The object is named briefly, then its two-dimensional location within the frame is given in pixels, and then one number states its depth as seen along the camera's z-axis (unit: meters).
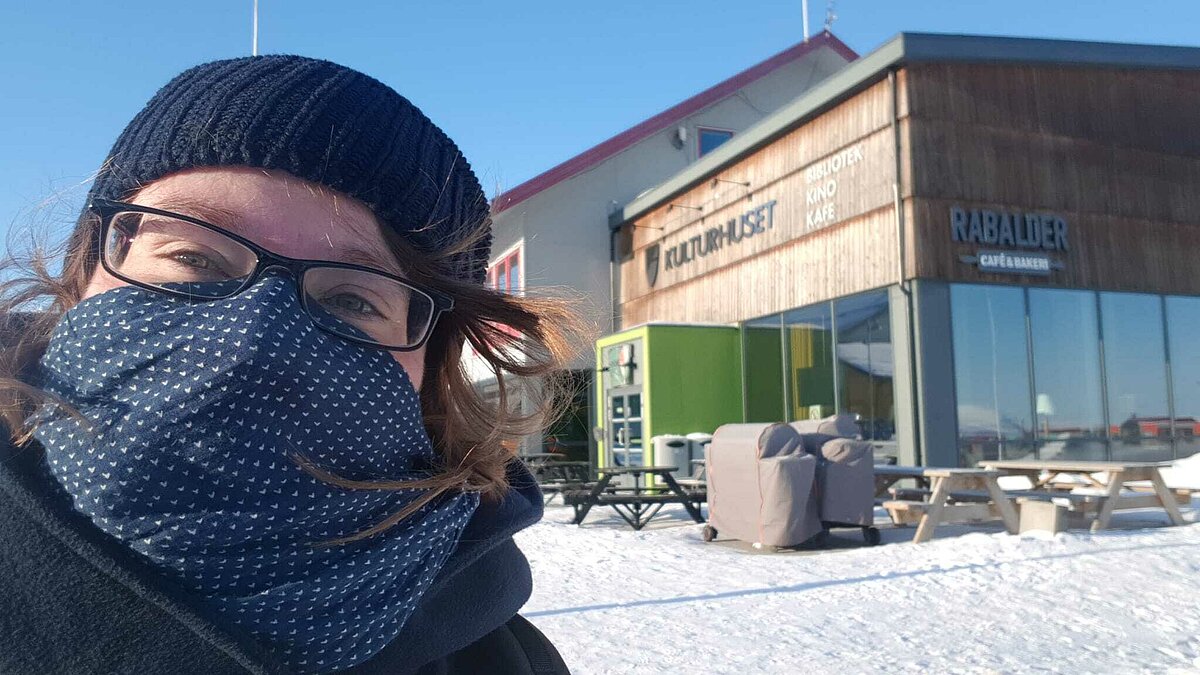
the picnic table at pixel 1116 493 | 8.40
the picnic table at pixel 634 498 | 9.75
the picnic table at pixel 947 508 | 8.04
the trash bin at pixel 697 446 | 14.01
